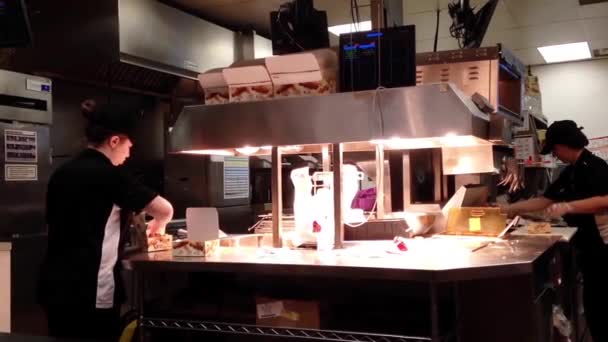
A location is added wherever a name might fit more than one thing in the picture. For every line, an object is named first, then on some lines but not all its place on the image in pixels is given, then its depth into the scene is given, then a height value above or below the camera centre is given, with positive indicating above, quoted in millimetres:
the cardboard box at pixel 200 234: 2078 -189
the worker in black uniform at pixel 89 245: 2174 -225
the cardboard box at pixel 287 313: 1950 -453
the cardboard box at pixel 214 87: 2416 +405
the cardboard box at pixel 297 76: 2163 +403
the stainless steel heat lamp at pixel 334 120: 1964 +222
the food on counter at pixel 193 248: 2070 -234
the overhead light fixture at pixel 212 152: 2392 +132
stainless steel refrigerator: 3193 +26
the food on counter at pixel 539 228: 3210 -296
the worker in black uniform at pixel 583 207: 3592 -187
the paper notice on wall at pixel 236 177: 5090 +46
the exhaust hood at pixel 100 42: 3938 +999
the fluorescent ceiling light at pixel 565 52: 6602 +1464
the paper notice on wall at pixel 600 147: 7070 +338
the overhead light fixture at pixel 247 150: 2361 +140
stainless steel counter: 1649 -260
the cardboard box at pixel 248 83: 2281 +397
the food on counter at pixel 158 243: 2213 -228
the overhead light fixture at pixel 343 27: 5344 +1451
